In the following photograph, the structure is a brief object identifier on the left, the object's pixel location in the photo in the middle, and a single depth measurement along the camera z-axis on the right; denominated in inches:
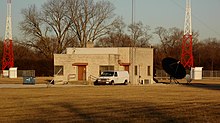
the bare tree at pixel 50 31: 3912.4
